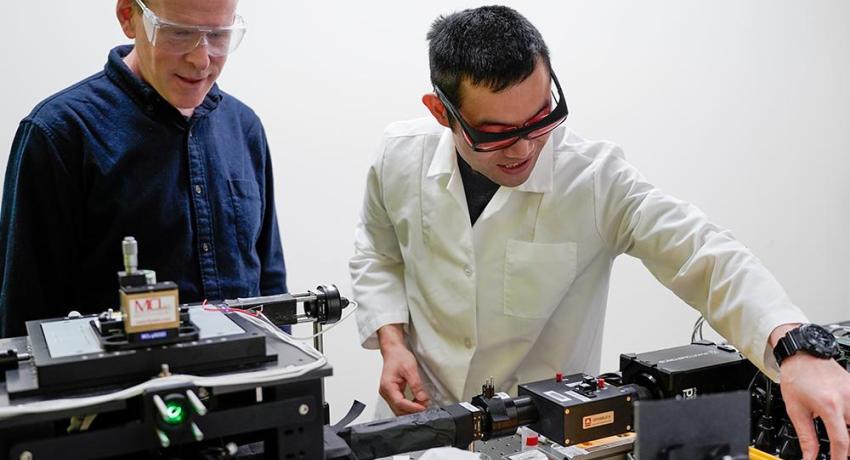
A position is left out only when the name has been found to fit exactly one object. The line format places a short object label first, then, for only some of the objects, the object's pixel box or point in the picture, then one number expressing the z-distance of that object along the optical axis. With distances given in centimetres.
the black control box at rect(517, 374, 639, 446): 101
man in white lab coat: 121
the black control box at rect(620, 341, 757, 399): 112
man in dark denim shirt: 126
